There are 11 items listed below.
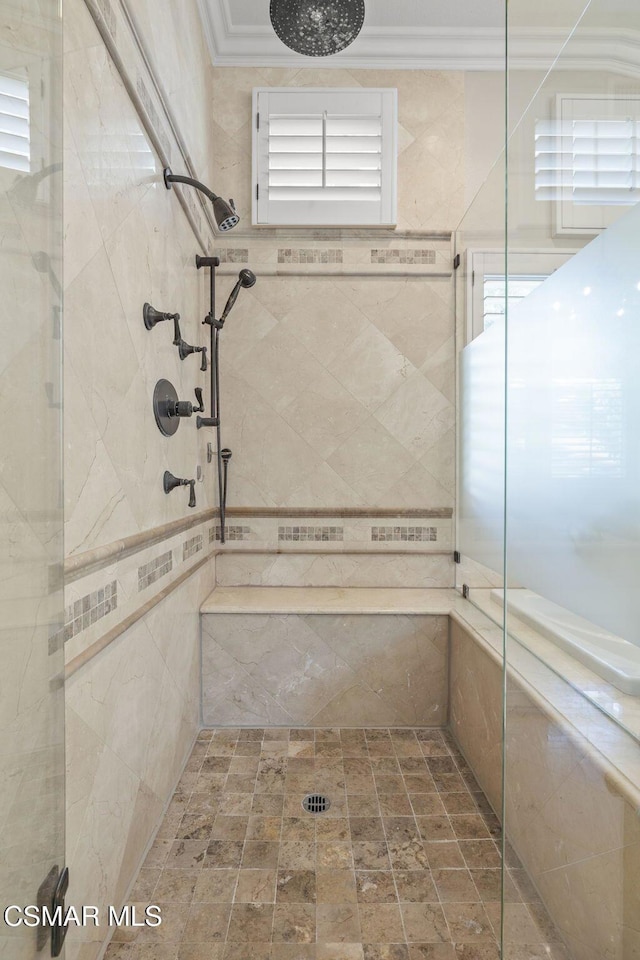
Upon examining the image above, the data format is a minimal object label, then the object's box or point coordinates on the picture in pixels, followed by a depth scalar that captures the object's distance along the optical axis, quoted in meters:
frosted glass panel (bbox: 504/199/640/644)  0.72
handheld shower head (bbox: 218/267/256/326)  2.26
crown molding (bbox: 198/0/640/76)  2.43
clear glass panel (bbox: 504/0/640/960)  0.71
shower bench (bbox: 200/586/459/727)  2.20
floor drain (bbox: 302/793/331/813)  1.67
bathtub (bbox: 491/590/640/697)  0.70
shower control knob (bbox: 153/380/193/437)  1.60
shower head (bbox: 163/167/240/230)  1.66
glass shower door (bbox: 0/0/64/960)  0.59
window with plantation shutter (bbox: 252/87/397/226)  2.47
